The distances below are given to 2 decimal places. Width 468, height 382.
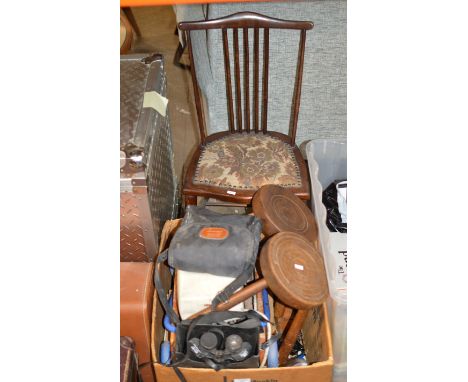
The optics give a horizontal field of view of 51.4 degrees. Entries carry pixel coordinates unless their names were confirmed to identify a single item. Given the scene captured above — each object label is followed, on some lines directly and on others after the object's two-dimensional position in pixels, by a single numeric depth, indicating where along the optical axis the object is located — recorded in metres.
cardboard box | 1.29
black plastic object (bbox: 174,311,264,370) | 1.27
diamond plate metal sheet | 1.37
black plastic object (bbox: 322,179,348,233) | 1.70
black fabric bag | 1.31
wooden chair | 1.67
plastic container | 1.39
